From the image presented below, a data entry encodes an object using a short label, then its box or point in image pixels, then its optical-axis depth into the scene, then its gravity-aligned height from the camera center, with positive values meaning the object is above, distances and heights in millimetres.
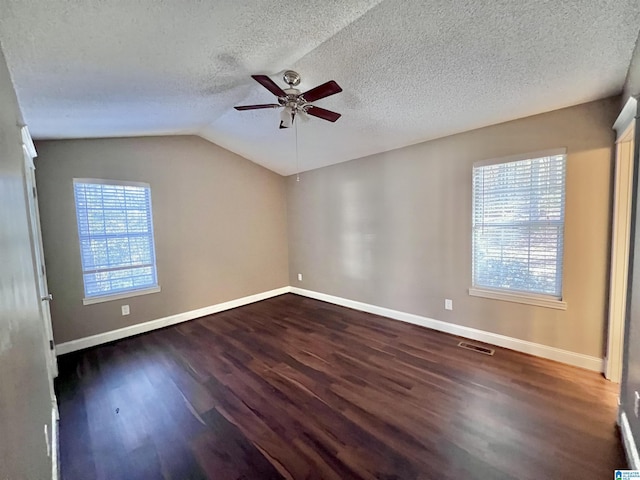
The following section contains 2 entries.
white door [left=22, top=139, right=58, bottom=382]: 2285 -27
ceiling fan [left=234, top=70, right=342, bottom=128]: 1963 +985
